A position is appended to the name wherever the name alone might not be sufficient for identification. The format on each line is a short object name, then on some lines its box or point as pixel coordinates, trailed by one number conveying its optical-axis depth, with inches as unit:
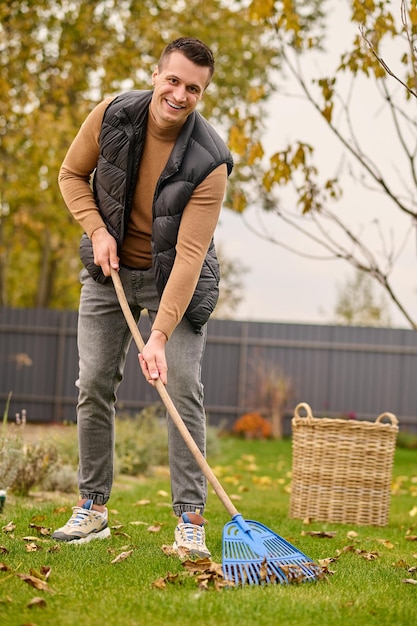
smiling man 218.1
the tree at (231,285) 1427.2
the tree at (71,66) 715.2
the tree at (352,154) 362.4
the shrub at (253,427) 859.1
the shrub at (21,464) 332.1
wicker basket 332.9
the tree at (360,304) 1550.4
